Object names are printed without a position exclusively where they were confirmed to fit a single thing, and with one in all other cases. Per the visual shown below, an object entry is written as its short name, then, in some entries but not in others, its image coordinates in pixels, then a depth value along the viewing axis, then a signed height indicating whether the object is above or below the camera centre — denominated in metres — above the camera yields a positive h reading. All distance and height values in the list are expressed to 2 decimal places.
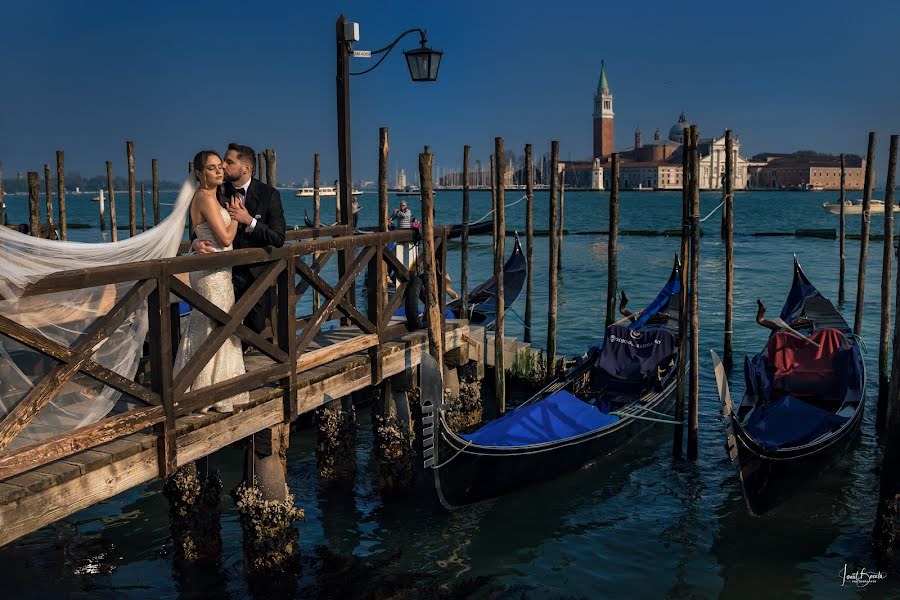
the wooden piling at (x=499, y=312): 7.97 -0.98
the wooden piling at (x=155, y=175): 17.86 +0.71
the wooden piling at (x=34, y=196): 10.58 +0.16
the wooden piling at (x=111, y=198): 18.38 +0.25
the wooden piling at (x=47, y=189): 16.70 +0.40
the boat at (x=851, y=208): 43.94 -0.04
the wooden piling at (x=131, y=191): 15.57 +0.34
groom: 4.31 -0.03
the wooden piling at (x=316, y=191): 14.05 +0.30
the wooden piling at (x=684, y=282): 6.87 -0.61
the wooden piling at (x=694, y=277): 6.78 -0.56
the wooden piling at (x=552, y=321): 9.33 -1.26
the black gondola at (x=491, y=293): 11.05 -1.20
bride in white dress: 4.09 -0.37
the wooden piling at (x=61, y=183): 13.80 +0.48
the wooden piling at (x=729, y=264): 9.51 -0.65
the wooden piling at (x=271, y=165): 13.62 +0.71
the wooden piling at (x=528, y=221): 10.80 -0.17
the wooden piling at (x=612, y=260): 9.27 -0.58
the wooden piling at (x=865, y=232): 9.61 -0.30
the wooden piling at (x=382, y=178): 7.85 +0.32
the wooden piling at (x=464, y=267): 9.55 -0.75
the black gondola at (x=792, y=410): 6.00 -1.69
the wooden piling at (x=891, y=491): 5.22 -1.77
